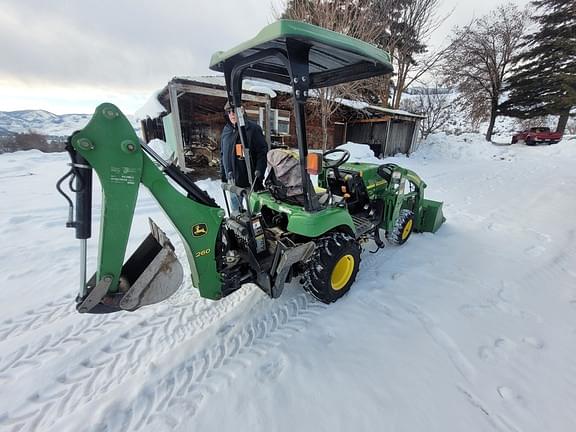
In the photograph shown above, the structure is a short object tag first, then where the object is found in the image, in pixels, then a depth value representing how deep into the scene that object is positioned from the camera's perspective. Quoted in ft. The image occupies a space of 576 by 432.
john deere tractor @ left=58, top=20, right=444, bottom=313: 4.82
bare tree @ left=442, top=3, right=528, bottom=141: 61.62
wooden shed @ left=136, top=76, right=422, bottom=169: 24.08
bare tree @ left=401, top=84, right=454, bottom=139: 57.67
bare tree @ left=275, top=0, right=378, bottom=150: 28.78
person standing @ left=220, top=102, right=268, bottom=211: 9.95
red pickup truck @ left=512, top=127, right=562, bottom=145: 57.98
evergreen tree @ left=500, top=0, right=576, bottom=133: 59.77
